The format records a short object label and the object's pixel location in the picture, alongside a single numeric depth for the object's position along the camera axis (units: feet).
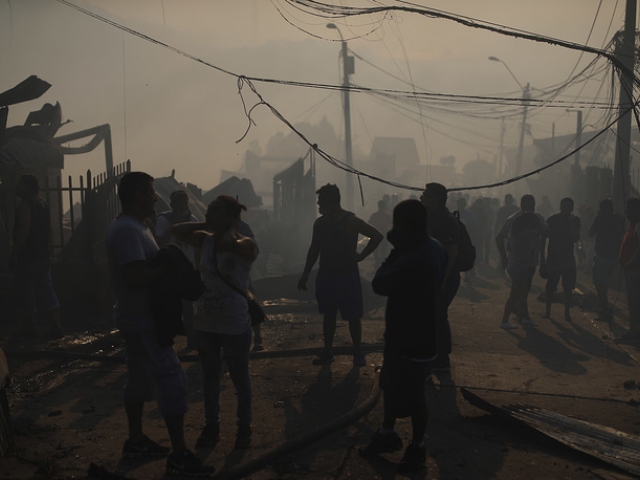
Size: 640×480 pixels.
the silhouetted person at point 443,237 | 22.27
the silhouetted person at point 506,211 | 58.17
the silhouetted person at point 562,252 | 35.91
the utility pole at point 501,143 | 239.50
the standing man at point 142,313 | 13.48
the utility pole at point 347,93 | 113.80
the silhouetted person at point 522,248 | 33.94
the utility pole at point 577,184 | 95.40
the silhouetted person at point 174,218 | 24.16
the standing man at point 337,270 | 23.54
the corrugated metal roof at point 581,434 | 14.79
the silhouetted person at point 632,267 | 30.71
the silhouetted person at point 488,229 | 65.72
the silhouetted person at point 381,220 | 56.44
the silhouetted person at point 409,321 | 14.64
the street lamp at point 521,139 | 164.04
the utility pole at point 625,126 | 48.11
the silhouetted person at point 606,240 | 35.22
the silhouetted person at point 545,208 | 93.88
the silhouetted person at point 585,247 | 62.75
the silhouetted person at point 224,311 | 15.21
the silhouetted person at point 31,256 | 28.02
